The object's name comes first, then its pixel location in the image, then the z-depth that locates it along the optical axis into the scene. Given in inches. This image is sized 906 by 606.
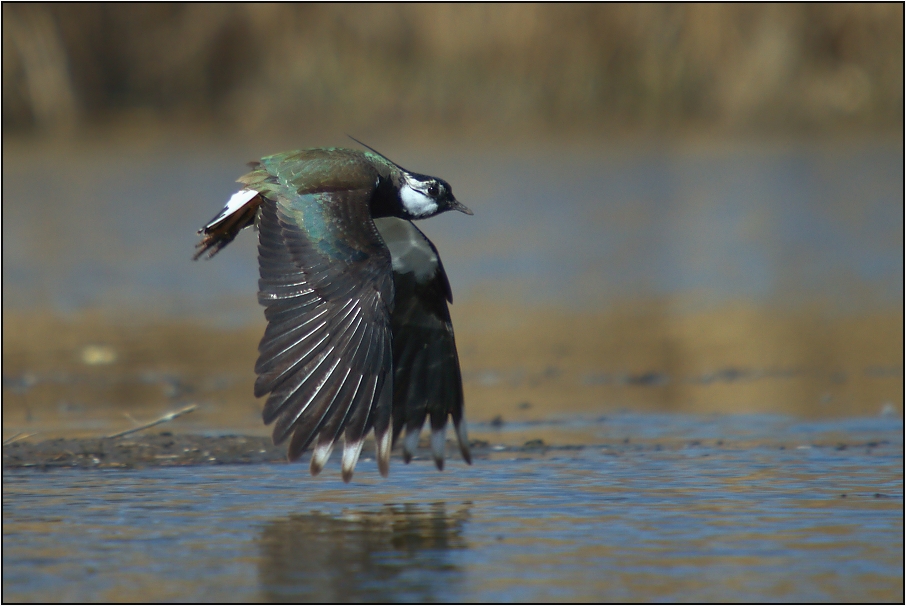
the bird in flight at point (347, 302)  438.0
